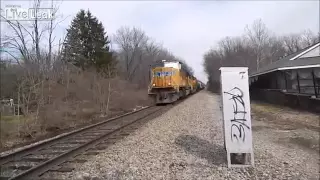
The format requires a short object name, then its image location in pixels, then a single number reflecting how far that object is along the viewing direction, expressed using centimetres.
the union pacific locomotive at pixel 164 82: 2827
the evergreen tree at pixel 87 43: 4647
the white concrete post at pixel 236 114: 678
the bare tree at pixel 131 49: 7425
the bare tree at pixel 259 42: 8067
